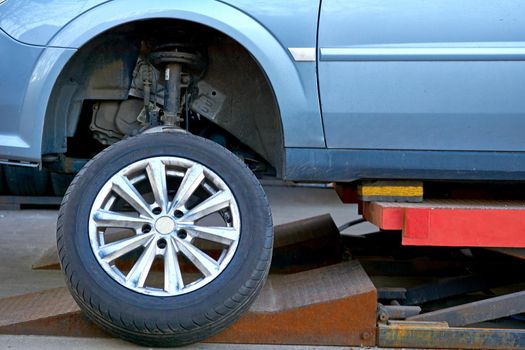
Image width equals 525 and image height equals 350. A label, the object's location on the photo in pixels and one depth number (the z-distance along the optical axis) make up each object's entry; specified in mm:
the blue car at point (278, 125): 2764
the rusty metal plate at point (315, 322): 2850
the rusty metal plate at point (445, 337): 2857
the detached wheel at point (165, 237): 2713
